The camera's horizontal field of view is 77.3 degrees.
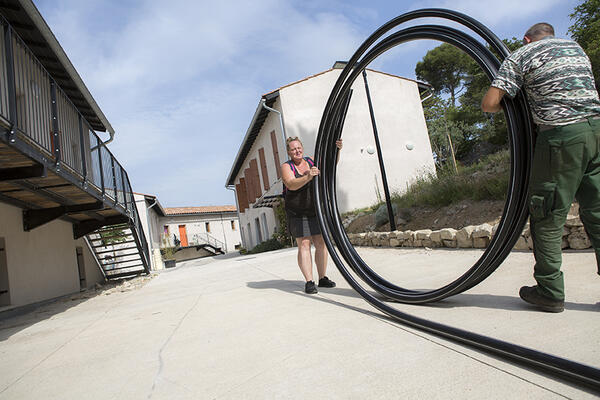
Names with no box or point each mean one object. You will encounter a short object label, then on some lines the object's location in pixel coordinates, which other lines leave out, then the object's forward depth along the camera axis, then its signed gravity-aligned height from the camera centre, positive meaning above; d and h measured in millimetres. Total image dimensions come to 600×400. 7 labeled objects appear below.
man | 1820 +250
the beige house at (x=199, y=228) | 33656 +2493
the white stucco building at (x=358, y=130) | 14133 +3934
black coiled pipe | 1353 -56
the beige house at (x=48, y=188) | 4051 +1285
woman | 3504 +230
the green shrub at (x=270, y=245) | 15896 -127
